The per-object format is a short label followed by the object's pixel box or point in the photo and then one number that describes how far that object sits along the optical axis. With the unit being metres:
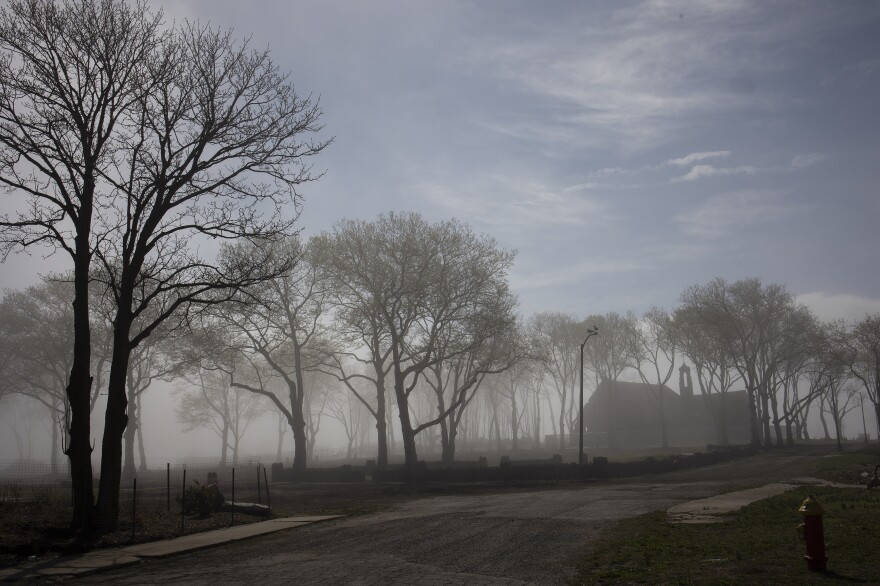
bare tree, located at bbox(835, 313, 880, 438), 62.03
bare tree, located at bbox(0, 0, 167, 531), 16.62
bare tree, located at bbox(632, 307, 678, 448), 73.06
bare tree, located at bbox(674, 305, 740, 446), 67.94
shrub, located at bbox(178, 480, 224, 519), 19.80
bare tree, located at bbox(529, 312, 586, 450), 82.44
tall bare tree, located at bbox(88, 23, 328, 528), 17.62
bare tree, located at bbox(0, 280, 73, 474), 50.09
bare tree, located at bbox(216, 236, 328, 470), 44.97
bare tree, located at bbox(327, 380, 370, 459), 109.75
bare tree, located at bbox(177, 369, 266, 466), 80.44
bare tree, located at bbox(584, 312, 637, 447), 80.56
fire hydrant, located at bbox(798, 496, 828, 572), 9.56
